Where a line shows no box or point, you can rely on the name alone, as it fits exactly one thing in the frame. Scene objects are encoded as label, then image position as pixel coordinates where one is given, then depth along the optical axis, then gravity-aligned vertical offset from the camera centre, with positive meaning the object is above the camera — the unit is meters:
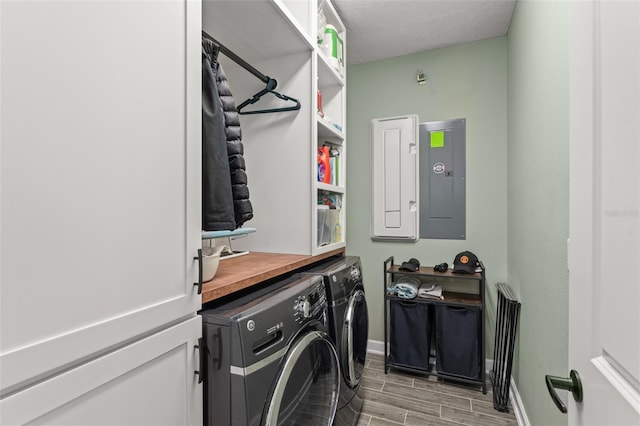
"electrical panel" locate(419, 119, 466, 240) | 2.61 +0.30
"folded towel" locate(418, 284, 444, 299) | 2.39 -0.63
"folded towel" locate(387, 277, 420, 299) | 2.42 -0.61
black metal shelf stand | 2.24 -0.68
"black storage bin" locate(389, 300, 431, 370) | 2.39 -0.96
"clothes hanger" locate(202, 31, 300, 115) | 1.64 +0.68
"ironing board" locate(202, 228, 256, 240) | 1.03 -0.07
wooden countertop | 1.04 -0.24
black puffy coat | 1.16 +0.23
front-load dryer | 1.57 -0.62
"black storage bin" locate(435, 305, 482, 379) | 2.26 -0.97
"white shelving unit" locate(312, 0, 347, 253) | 1.93 +0.57
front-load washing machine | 0.90 -0.48
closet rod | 1.40 +0.76
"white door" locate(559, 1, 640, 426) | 0.47 +0.00
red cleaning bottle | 1.97 +0.32
